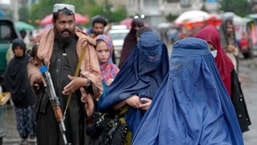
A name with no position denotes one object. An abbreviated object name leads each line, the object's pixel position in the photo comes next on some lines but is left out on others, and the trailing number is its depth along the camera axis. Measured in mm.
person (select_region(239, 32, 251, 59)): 33594
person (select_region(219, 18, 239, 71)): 15391
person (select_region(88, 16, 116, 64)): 10170
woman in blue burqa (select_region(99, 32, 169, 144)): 6363
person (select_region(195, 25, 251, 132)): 7363
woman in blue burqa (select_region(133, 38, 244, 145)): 4500
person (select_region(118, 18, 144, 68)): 10109
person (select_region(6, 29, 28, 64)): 15894
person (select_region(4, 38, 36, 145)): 11438
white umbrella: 37225
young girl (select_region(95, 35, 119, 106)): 7512
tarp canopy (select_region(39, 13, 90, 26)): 40906
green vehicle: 17984
